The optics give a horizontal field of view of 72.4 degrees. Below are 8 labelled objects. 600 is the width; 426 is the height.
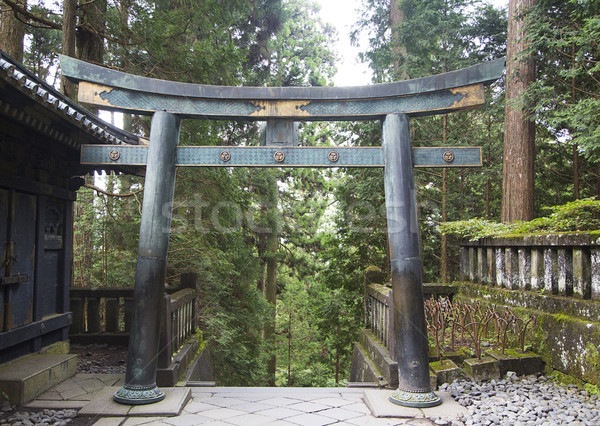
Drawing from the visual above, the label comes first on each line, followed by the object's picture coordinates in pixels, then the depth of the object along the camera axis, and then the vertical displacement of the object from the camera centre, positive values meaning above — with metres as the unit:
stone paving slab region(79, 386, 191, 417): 3.82 -1.66
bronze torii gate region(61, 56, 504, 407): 4.27 +0.98
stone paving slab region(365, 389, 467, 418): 3.73 -1.65
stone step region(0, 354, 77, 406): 4.10 -1.54
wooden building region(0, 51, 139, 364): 4.44 +0.43
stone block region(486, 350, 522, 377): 4.58 -1.45
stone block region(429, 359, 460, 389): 4.55 -1.54
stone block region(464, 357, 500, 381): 4.53 -1.50
